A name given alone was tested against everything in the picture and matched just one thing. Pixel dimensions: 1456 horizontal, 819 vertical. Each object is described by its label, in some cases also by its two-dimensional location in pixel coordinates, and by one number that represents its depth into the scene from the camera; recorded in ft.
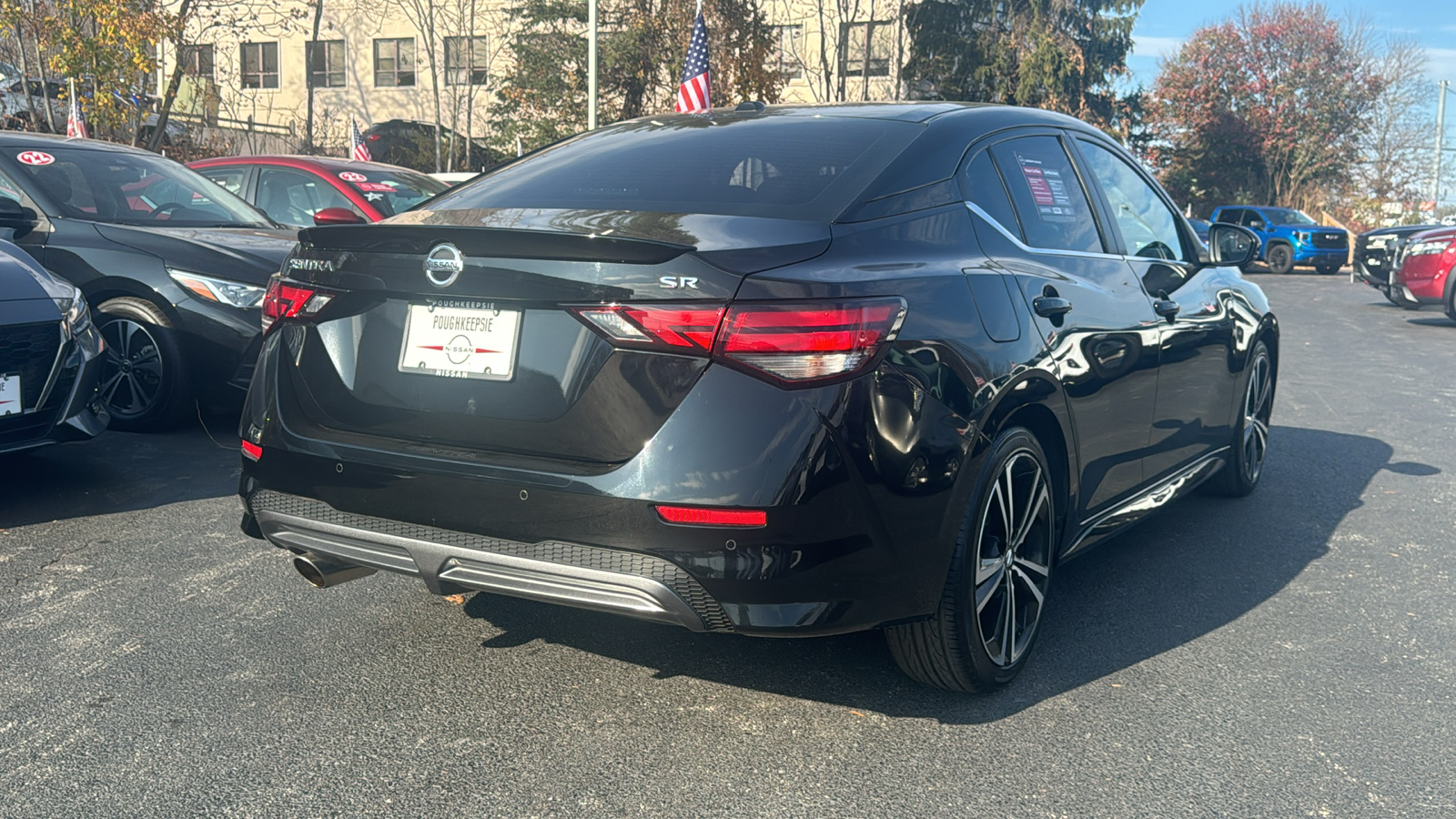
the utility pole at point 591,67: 67.51
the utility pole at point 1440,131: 161.38
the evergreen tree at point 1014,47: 126.41
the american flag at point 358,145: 60.08
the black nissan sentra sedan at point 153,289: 22.09
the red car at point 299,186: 34.09
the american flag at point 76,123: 50.21
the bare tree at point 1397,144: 156.66
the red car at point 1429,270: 52.95
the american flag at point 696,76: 53.67
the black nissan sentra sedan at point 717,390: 9.34
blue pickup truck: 100.99
